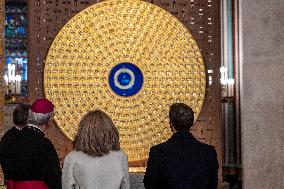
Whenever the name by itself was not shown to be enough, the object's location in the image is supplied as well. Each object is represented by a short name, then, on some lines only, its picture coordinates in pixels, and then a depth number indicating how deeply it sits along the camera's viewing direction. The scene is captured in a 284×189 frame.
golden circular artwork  5.86
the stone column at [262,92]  4.22
